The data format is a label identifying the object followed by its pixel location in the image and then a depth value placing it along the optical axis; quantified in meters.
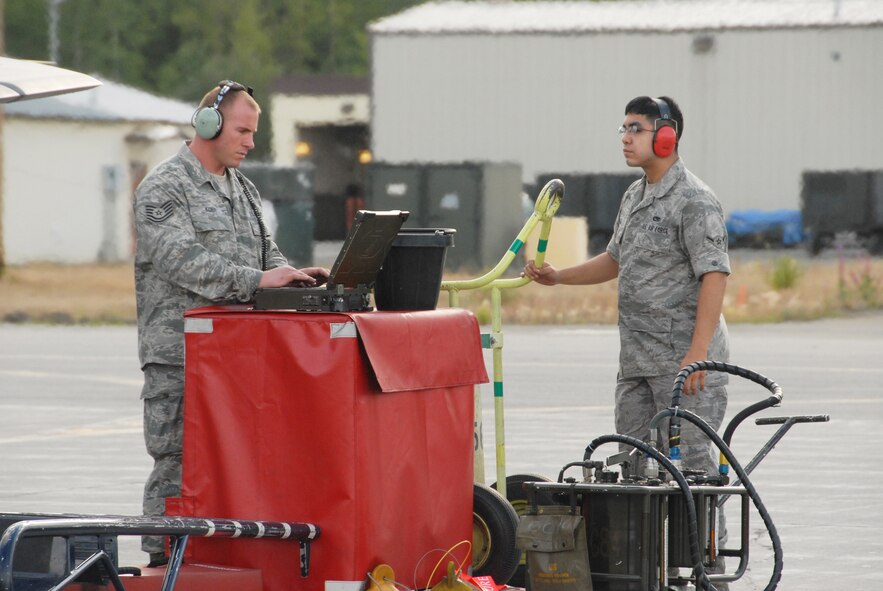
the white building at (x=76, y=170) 86.56
